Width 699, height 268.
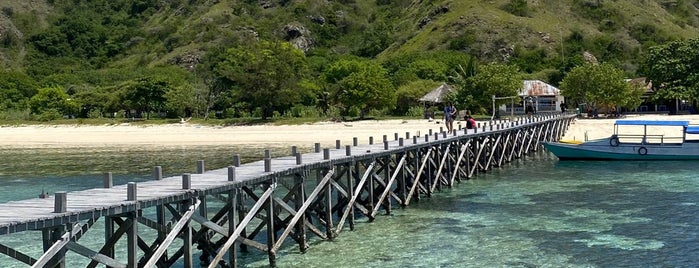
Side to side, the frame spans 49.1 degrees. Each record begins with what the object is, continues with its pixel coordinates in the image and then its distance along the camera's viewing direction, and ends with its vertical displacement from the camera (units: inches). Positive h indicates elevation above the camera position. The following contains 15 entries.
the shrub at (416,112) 2979.8 -27.8
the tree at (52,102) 3612.2 +49.6
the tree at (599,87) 2753.4 +51.8
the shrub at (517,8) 5684.1 +705.7
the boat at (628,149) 1704.0 -110.8
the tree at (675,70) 2849.4 +115.4
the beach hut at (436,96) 3067.9 +34.5
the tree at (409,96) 3196.4 +39.0
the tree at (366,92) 2901.1 +52.1
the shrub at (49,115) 3430.1 -9.9
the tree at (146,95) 3474.4 +71.9
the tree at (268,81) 3147.1 +115.6
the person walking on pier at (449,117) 1480.4 -26.1
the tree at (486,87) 2834.6 +59.4
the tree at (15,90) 4030.5 +135.7
